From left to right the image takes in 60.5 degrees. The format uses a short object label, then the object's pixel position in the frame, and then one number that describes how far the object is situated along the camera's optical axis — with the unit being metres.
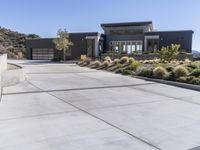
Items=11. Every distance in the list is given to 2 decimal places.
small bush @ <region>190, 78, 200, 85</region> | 9.07
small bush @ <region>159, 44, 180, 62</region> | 16.01
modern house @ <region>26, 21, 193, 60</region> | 23.72
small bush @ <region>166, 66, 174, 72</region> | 11.28
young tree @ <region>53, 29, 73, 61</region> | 24.42
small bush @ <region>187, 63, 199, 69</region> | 11.47
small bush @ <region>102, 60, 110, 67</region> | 15.68
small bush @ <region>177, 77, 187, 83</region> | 9.61
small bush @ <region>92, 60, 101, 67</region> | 16.41
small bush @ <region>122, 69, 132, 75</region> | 12.63
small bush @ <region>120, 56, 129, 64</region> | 15.43
